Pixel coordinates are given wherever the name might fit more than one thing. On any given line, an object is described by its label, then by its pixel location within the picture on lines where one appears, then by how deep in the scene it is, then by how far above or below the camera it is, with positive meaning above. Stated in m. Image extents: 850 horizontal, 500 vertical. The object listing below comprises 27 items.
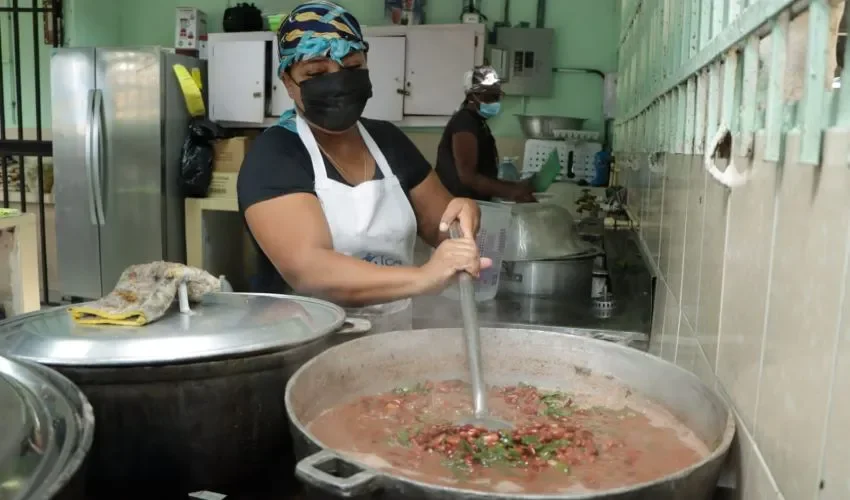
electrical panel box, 4.55 +0.72
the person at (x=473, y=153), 3.16 +0.07
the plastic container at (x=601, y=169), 4.17 +0.02
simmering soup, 0.79 -0.33
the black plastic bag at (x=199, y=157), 4.48 +0.02
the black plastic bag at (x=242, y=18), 4.86 +0.97
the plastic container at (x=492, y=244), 1.89 -0.20
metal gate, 4.87 +0.40
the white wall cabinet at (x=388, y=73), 4.50 +0.59
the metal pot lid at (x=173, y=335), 0.77 -0.21
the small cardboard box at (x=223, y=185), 4.57 -0.15
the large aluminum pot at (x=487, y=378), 0.57 -0.26
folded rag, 0.91 -0.18
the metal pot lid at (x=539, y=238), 1.87 -0.18
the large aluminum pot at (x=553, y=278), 1.89 -0.29
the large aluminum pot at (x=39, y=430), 0.50 -0.22
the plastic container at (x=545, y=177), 3.31 -0.03
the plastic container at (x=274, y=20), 4.76 +0.95
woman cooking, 1.38 -0.06
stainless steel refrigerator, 4.37 -0.01
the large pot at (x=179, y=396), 0.75 -0.25
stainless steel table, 1.64 -0.35
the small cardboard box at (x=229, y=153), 4.54 +0.05
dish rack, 4.15 +0.11
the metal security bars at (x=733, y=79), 0.57 +0.12
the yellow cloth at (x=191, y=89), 4.48 +0.45
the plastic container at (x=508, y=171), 4.00 -0.01
